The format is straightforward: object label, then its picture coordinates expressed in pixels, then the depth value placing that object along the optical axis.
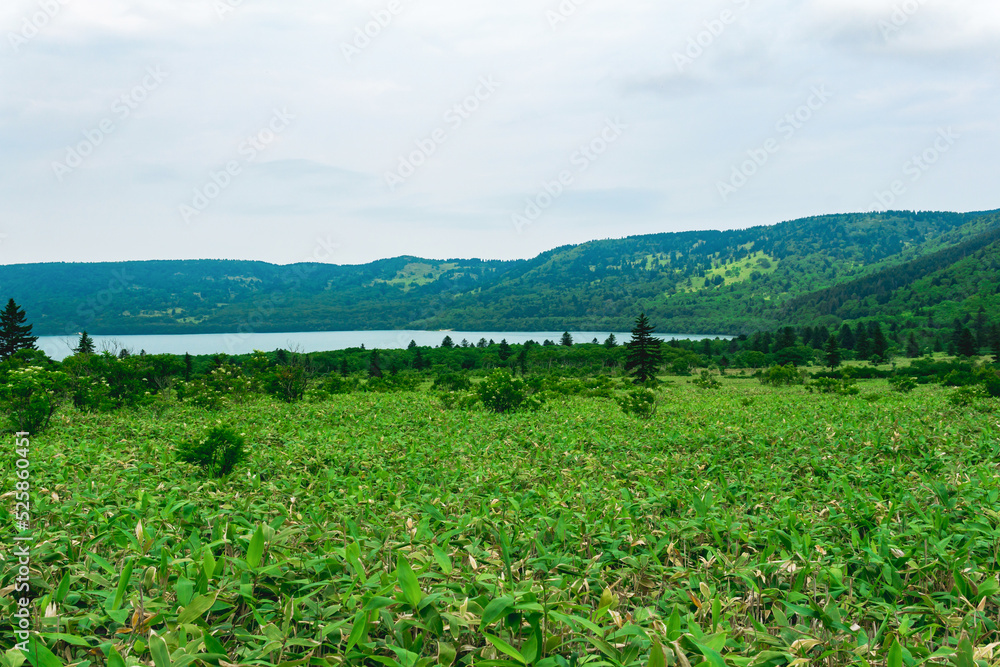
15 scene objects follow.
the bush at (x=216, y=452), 6.54
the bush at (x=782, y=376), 32.25
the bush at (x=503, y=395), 15.19
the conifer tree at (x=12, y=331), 50.75
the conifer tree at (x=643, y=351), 41.06
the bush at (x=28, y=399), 9.93
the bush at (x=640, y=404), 13.38
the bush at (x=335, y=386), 20.87
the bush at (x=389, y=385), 25.08
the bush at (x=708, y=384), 30.96
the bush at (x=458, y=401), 15.83
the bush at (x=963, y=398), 13.05
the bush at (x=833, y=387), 21.83
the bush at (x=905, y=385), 23.36
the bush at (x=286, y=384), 18.33
